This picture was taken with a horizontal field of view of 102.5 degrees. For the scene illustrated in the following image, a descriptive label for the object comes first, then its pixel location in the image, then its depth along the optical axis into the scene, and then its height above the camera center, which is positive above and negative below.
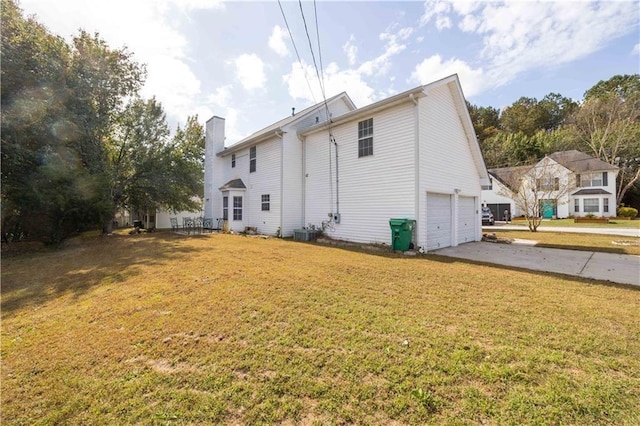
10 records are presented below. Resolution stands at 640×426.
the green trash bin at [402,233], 8.98 -0.62
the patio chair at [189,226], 14.76 -0.56
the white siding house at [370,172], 9.47 +1.98
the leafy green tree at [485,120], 41.78 +16.30
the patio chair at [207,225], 16.84 -0.58
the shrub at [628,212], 27.48 +0.29
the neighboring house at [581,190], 27.83 +2.73
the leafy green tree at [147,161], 15.66 +3.50
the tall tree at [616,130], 30.52 +10.62
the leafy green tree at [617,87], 34.81 +18.63
